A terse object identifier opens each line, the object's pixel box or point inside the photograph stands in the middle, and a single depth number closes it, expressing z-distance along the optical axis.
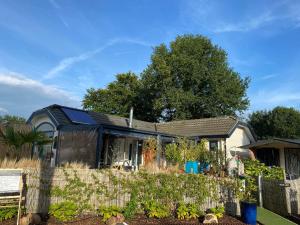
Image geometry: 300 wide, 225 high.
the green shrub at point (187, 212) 6.87
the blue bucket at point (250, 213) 6.90
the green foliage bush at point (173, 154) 12.27
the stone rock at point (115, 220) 6.02
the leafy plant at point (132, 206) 6.60
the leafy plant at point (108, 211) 6.20
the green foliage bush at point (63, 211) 6.00
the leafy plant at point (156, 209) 6.77
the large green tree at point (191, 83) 27.91
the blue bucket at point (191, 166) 11.23
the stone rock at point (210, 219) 6.52
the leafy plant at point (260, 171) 10.64
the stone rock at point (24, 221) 5.41
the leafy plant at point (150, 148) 13.82
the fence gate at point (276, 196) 7.92
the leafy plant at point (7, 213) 5.60
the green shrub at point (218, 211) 7.08
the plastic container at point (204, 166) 13.48
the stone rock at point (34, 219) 5.60
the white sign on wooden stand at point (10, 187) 5.34
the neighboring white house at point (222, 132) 16.78
